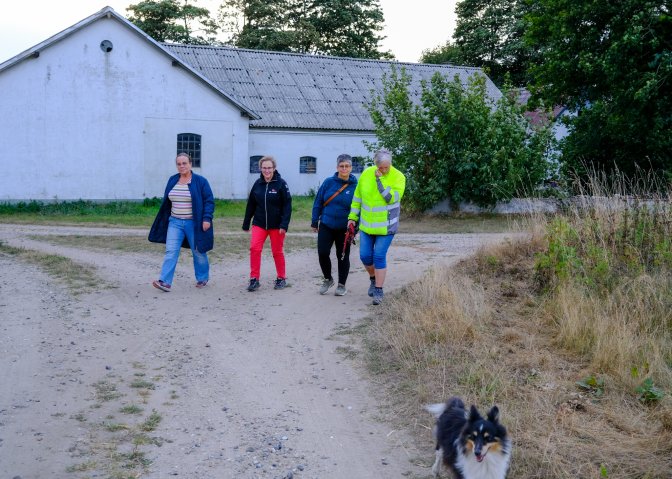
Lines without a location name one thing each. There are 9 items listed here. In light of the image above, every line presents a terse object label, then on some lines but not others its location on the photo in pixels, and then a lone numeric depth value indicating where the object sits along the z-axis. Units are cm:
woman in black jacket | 1109
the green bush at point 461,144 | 2239
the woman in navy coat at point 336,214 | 1059
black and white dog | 438
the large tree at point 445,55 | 5528
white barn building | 2716
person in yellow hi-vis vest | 981
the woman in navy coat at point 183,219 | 1103
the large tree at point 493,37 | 5228
